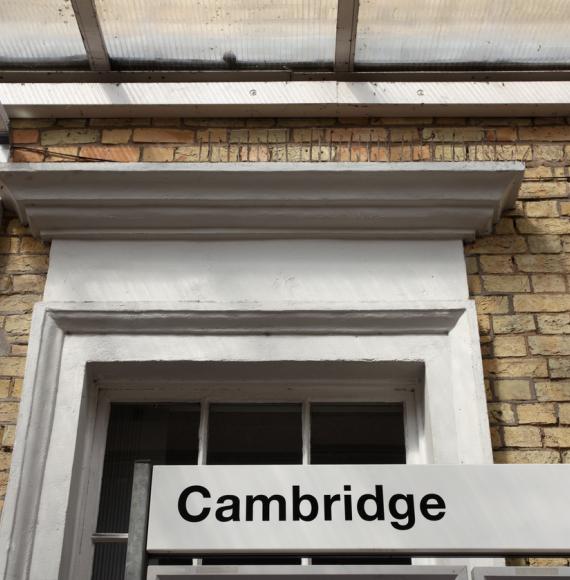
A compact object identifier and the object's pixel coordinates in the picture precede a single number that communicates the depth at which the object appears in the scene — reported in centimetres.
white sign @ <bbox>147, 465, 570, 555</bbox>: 207
